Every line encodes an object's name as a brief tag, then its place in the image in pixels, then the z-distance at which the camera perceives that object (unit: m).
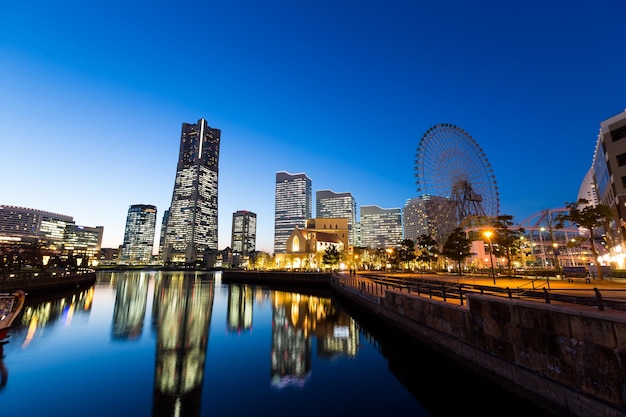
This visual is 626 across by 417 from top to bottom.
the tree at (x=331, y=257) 104.38
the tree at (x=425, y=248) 85.82
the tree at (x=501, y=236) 54.31
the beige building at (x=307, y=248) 128.38
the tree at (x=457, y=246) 63.69
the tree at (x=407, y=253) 87.94
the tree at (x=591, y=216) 35.00
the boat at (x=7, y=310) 23.44
